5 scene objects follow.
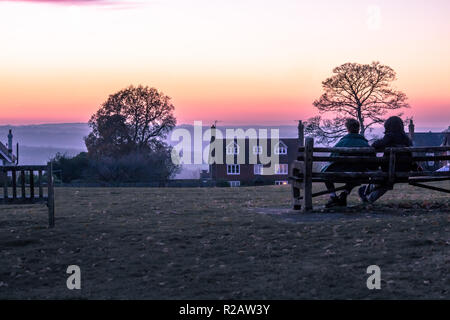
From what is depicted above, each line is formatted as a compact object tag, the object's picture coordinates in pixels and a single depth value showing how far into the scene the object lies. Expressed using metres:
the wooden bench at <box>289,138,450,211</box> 14.31
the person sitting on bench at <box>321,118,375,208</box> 14.78
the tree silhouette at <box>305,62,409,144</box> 65.19
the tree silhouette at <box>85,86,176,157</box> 78.94
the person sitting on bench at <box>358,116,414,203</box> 14.72
